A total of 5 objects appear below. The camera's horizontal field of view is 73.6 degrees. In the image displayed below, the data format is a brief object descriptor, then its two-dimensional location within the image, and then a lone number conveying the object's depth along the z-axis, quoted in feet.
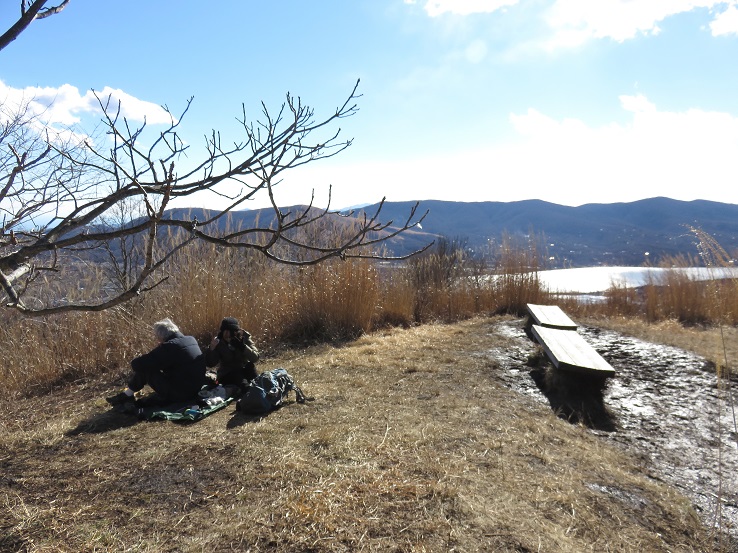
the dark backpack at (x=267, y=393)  11.75
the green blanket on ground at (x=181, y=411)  11.50
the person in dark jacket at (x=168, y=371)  12.43
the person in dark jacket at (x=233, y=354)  13.79
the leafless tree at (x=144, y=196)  6.30
